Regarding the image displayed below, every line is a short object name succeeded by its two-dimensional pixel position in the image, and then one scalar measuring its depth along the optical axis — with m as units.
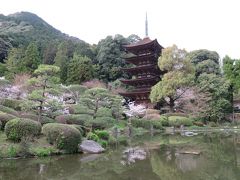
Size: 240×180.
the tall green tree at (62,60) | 45.72
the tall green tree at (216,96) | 36.75
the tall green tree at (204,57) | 49.21
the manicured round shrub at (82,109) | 21.03
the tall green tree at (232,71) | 40.06
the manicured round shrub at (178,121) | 32.56
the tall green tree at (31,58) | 43.64
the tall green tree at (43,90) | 16.80
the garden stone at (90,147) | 14.72
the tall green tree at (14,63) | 40.74
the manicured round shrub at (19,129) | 13.84
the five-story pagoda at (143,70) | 41.12
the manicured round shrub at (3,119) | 15.95
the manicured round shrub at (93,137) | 16.39
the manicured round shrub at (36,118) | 18.47
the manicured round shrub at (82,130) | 17.67
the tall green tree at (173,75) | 35.56
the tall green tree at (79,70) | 44.46
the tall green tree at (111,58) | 50.97
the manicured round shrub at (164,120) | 32.35
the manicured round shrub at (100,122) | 20.05
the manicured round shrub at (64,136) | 13.91
